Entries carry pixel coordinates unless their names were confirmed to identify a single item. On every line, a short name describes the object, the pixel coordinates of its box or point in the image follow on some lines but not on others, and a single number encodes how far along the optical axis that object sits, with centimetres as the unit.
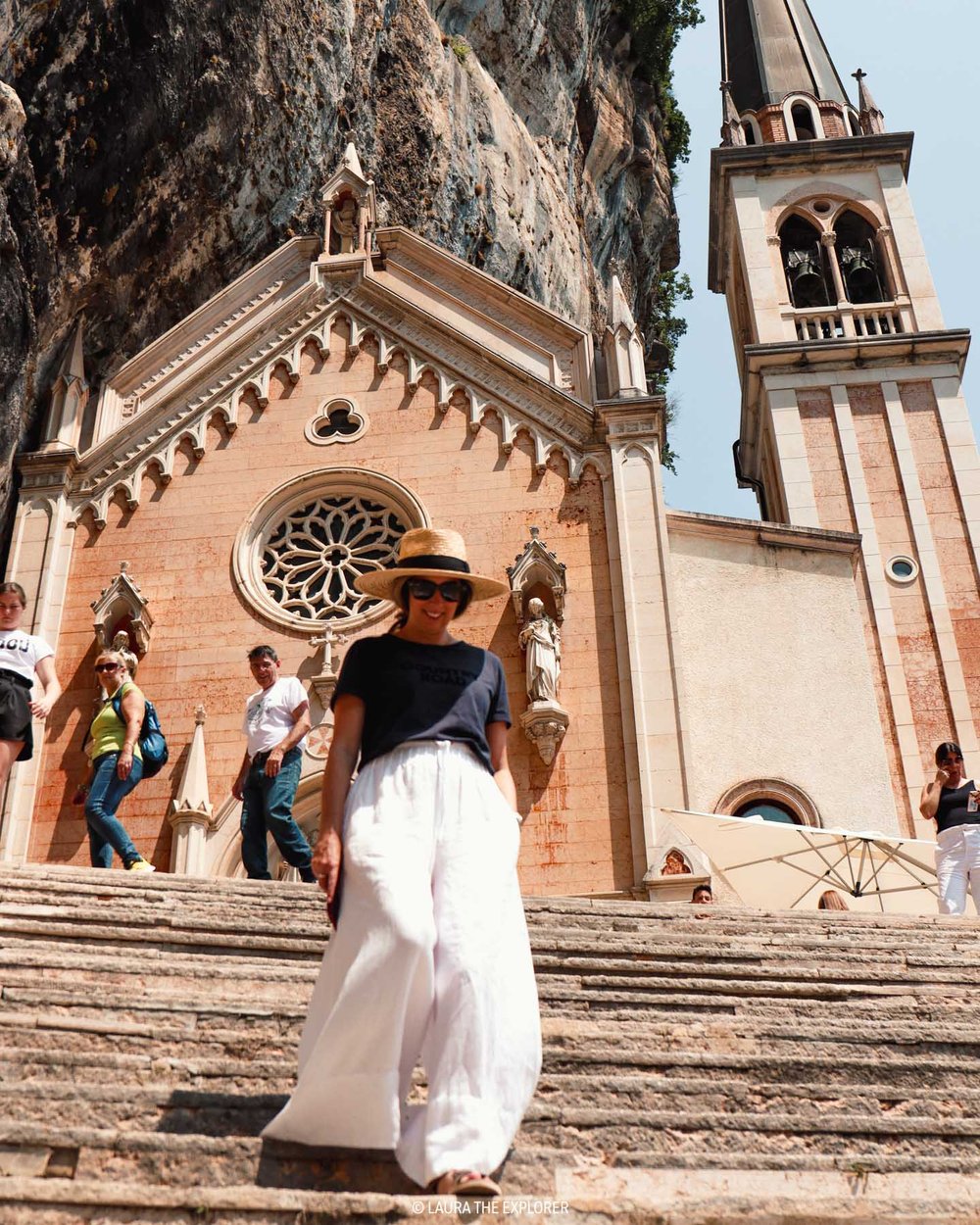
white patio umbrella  1336
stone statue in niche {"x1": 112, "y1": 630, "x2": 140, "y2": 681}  1485
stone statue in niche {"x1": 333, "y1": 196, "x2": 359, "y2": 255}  1866
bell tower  1850
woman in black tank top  1010
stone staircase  388
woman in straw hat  389
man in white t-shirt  962
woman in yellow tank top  981
